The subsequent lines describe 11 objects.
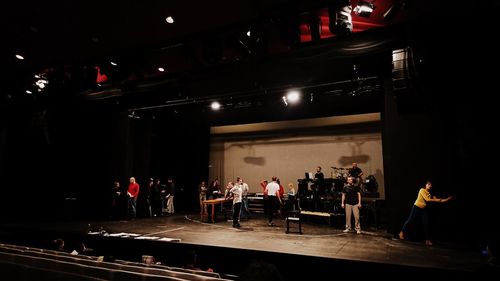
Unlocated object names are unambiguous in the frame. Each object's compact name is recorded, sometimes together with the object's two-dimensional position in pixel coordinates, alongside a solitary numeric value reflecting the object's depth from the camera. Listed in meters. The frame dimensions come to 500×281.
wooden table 9.16
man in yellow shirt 6.06
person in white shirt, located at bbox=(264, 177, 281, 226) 9.02
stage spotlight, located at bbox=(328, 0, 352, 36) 5.13
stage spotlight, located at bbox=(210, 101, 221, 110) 10.47
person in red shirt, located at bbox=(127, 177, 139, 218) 10.01
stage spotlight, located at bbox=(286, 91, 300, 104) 8.59
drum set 11.01
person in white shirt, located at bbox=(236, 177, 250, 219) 9.68
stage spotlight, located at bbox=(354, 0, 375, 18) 4.97
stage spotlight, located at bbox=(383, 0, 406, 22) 4.83
